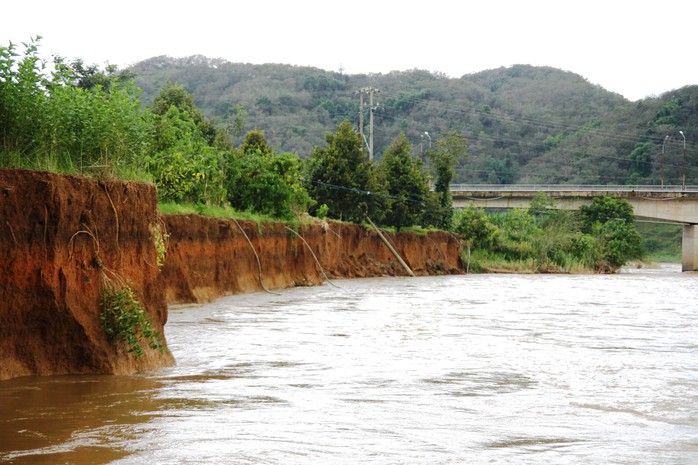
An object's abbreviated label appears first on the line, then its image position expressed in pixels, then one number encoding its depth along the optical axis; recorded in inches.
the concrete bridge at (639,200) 2753.4
